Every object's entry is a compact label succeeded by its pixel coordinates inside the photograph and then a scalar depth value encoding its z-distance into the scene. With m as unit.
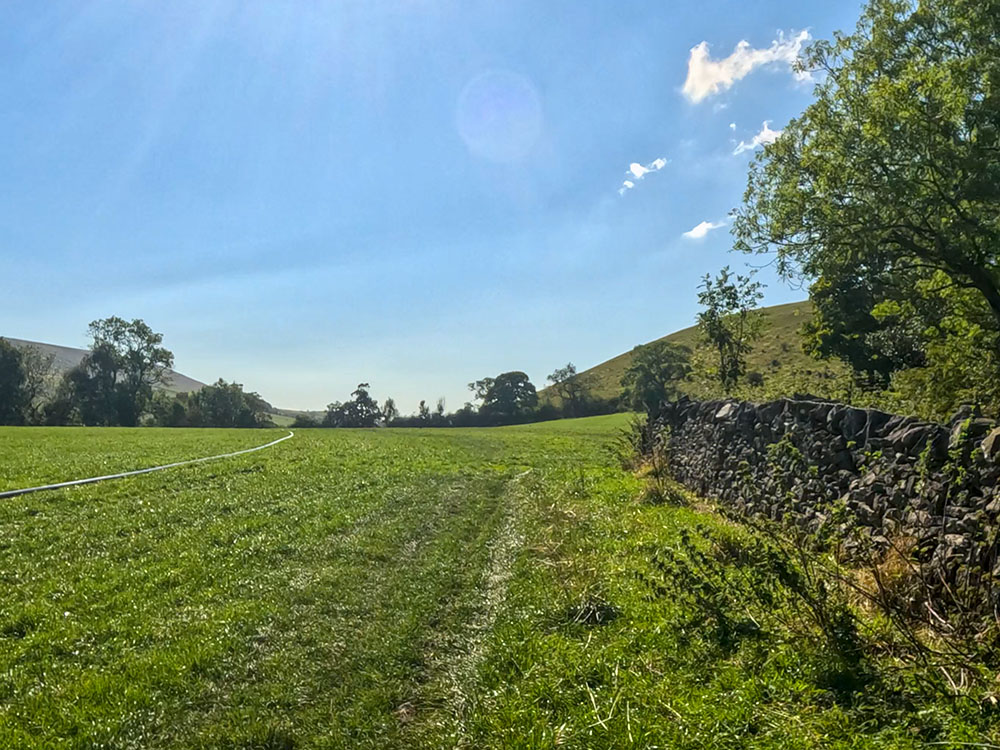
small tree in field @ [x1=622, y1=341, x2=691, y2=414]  76.19
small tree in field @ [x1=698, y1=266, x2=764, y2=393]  33.50
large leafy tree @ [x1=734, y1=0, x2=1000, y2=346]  13.43
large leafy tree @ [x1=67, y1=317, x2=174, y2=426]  79.56
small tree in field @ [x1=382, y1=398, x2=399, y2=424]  104.99
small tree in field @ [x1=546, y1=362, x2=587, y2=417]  99.38
